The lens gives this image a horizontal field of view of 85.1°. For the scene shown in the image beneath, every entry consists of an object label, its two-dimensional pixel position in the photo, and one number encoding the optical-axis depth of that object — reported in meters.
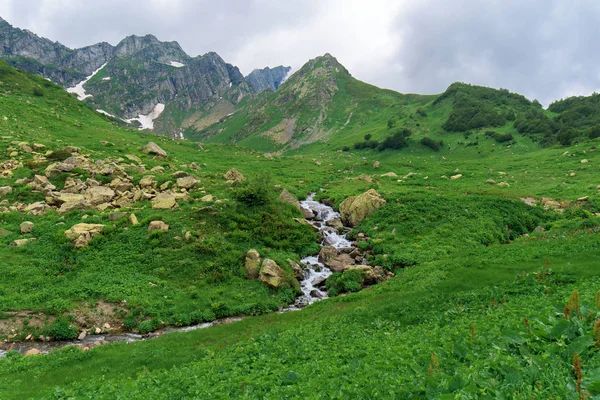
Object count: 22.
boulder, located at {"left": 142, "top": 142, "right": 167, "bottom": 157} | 65.56
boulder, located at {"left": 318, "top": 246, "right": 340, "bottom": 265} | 35.84
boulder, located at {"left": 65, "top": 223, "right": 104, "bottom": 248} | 30.91
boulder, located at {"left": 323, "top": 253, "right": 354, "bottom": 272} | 34.41
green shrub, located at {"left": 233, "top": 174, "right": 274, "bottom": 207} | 41.62
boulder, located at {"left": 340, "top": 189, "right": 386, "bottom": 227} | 45.94
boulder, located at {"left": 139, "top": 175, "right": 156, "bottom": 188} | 45.38
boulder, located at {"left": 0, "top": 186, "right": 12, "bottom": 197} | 38.11
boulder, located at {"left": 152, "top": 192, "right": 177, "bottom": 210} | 39.38
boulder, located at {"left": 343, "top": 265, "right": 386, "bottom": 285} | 31.70
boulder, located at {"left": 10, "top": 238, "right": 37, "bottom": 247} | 29.83
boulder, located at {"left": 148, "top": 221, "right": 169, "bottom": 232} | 33.97
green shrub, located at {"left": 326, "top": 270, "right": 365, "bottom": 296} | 30.25
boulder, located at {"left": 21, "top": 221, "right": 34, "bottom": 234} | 31.98
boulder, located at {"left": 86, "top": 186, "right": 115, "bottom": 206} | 39.50
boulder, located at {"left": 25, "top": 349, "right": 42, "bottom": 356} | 20.01
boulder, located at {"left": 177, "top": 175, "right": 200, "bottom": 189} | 46.34
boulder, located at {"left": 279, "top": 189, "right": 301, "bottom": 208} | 47.59
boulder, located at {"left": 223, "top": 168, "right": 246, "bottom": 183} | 54.41
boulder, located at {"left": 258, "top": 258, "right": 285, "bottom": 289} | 30.30
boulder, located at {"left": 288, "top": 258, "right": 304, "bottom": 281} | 33.03
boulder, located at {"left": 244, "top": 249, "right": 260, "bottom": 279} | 31.63
